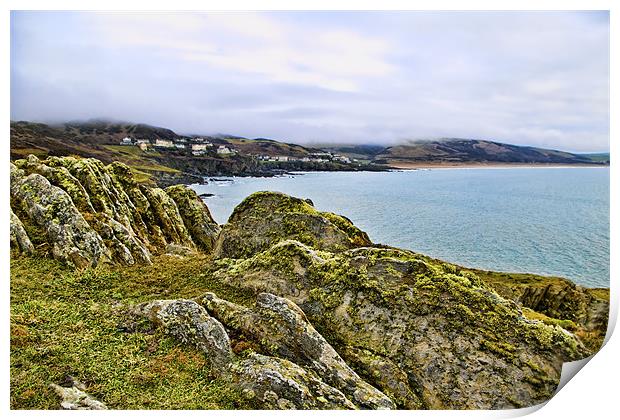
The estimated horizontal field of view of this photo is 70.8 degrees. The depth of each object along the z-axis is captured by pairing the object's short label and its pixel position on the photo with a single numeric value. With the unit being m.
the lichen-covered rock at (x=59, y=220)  8.74
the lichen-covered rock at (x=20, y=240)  8.77
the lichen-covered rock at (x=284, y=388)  6.56
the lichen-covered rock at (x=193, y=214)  14.09
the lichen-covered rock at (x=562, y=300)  9.86
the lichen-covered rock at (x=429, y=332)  7.02
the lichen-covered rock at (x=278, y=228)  9.11
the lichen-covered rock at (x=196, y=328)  6.79
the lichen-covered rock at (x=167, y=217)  12.83
